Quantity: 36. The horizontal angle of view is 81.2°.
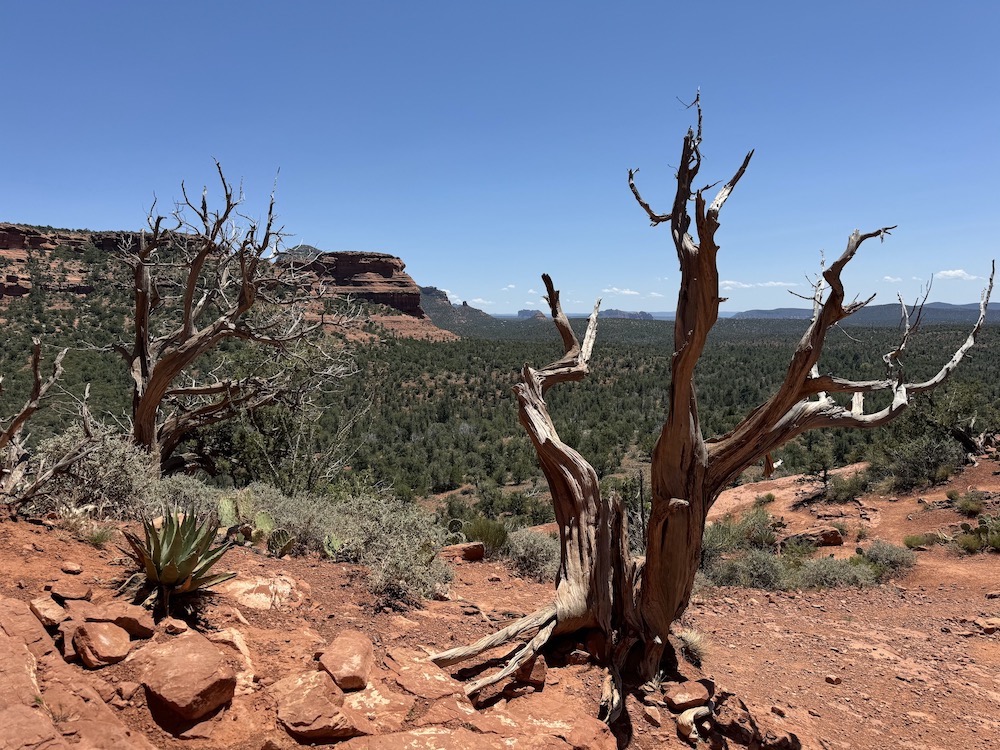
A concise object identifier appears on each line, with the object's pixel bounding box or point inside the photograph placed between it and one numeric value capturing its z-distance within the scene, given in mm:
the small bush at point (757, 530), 12901
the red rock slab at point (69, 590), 3412
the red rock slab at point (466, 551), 8062
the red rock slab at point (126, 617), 3160
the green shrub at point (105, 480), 5648
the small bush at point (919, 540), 11438
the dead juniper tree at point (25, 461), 4496
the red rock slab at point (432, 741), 2838
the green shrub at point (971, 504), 12336
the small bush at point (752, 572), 9289
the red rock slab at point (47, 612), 3094
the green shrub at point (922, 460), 15604
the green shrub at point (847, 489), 16125
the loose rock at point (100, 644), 2900
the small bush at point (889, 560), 9992
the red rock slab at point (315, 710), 2826
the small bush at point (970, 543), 10648
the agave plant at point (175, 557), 3715
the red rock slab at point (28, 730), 2129
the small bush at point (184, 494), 6539
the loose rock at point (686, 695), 4262
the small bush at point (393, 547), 5285
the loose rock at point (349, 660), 3293
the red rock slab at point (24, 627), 2828
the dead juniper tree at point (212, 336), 8555
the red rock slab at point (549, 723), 3377
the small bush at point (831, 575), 9289
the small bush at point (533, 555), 7984
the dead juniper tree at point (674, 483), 4254
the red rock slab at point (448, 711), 3221
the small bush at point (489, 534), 8602
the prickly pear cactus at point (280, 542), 5734
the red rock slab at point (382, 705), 3068
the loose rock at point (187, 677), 2727
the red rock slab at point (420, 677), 3527
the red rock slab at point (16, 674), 2375
